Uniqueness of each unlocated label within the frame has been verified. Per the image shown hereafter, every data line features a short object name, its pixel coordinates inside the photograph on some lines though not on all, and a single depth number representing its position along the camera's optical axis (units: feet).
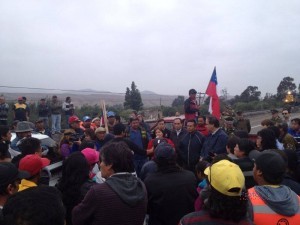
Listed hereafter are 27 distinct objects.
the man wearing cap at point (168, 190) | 7.96
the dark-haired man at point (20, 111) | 26.20
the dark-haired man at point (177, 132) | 17.63
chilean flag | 23.18
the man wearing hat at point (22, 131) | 14.67
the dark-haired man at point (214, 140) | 14.09
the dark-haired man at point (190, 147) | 15.11
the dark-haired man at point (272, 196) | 5.67
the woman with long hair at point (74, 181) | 7.98
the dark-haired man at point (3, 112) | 24.94
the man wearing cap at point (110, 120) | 21.37
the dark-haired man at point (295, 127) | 17.58
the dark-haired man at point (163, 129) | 19.14
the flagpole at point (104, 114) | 19.67
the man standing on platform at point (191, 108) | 22.39
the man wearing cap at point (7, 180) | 5.94
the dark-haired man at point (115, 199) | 5.98
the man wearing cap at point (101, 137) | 15.09
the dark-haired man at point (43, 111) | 28.85
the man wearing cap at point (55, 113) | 28.87
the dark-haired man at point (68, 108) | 30.22
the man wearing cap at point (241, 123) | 23.88
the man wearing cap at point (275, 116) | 23.92
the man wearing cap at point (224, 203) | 4.72
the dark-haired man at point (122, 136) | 13.08
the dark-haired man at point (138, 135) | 16.71
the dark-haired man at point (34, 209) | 3.53
